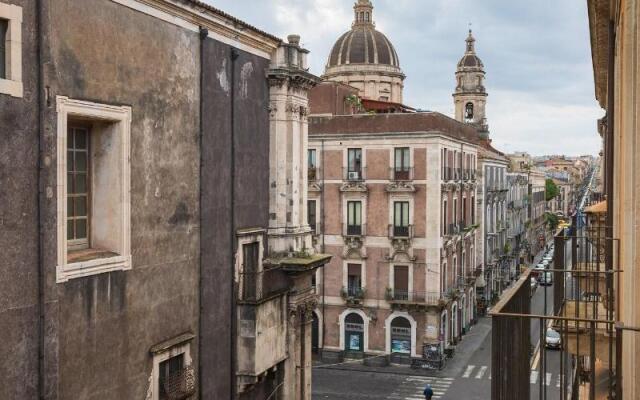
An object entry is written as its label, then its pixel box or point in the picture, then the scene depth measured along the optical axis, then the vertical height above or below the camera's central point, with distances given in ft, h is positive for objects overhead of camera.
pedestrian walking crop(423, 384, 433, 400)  99.91 -27.85
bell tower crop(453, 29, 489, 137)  217.36 +31.68
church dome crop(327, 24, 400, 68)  208.13 +42.93
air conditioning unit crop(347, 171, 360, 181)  127.03 +3.53
